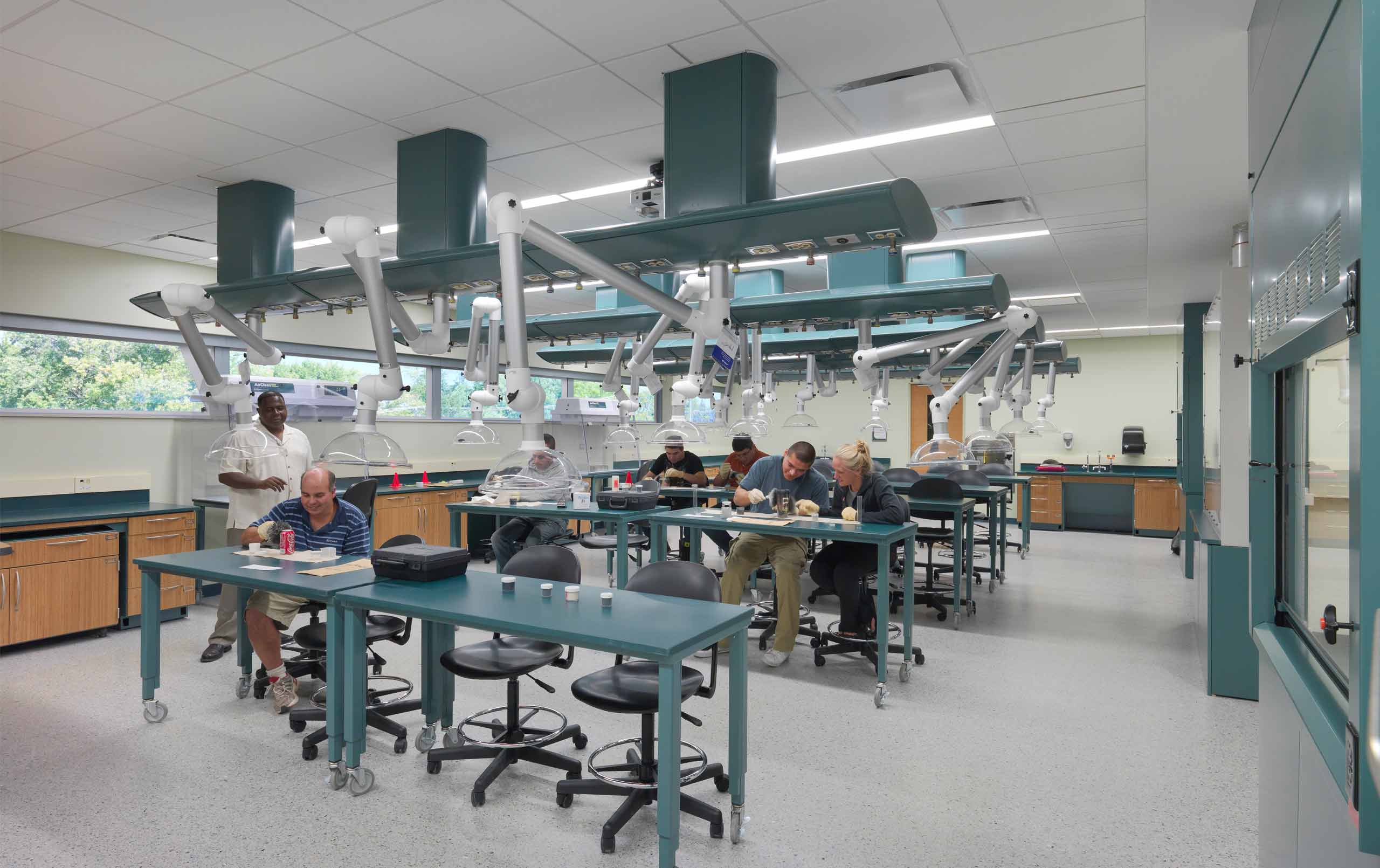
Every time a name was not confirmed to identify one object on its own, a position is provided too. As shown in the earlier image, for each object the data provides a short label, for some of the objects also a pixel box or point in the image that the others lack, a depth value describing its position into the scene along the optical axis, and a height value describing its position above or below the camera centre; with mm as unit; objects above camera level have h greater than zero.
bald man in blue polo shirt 3711 -517
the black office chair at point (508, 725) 2957 -1220
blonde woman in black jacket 4676 -656
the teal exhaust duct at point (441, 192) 3600 +1212
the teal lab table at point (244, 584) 2982 -616
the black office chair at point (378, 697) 3291 -1251
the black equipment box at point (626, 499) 5535 -415
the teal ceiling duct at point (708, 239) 2199 +682
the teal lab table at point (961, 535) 5462 -687
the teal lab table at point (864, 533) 4059 -521
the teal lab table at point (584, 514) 5270 -537
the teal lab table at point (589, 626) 2293 -622
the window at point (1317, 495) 1373 -101
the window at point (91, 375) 5508 +503
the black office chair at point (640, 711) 2623 -957
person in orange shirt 7699 -192
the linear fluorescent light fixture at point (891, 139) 3498 +1499
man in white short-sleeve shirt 4578 -276
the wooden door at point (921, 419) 12109 +431
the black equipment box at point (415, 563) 3193 -524
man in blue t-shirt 4535 -646
